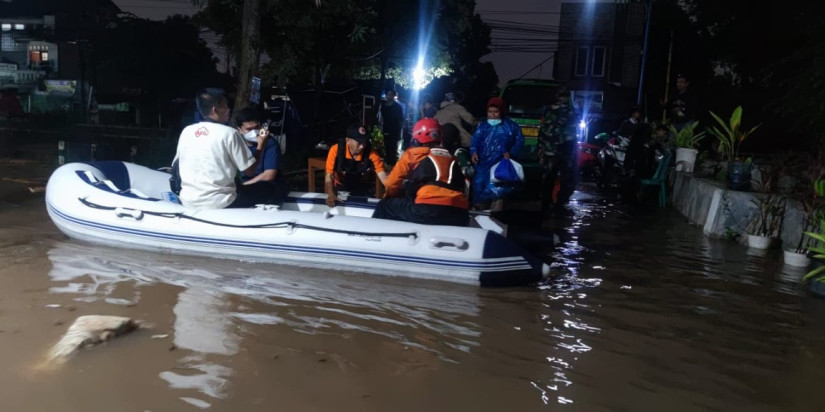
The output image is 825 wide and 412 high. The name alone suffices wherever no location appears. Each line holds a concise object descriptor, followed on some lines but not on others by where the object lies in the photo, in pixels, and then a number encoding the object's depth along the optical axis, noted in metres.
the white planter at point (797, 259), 6.46
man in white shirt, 5.66
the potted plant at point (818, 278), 5.46
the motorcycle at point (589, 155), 13.85
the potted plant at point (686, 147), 10.13
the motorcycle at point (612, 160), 12.63
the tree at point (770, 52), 12.29
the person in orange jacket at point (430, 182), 5.53
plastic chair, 10.42
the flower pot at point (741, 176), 7.83
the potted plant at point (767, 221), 7.18
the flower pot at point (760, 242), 7.18
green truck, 12.49
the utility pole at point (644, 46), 20.44
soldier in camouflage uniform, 8.86
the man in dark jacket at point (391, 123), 11.87
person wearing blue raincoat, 7.53
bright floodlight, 15.83
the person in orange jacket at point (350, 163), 6.58
